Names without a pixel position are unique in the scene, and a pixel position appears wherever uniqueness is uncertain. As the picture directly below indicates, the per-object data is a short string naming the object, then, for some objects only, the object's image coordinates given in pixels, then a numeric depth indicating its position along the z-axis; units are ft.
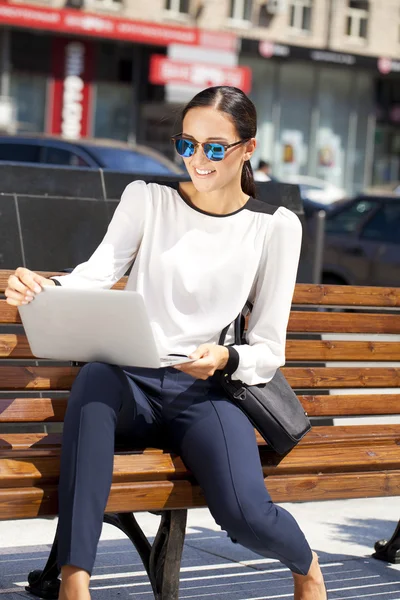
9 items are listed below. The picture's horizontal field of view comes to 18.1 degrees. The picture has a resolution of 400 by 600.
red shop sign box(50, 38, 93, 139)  105.81
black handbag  11.10
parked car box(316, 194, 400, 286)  45.19
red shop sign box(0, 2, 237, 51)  99.30
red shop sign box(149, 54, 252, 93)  106.01
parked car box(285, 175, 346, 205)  75.05
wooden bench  10.61
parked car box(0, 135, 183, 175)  41.81
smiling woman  10.53
